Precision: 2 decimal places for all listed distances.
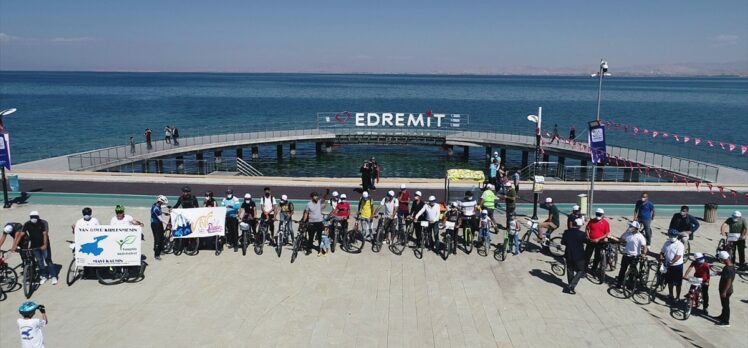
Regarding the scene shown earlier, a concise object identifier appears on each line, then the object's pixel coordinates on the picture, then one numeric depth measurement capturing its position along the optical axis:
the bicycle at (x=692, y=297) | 11.10
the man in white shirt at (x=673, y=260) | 11.33
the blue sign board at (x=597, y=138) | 16.61
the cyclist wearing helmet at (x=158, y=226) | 13.69
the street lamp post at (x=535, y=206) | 17.90
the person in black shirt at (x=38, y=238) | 11.93
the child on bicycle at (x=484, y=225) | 14.62
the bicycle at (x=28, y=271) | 11.94
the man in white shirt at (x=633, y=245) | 11.92
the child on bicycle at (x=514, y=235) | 14.69
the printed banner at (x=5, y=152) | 19.30
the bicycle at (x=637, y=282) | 12.11
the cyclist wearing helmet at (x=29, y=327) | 8.23
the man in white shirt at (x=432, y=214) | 14.45
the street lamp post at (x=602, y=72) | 16.86
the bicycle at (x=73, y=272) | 12.64
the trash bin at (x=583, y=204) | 18.20
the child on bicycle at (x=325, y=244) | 14.64
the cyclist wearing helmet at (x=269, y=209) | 14.71
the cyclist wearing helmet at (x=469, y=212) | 14.63
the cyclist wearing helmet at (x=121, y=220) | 12.82
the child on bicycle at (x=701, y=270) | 11.05
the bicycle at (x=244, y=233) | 14.59
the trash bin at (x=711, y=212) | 18.44
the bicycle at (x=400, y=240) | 14.98
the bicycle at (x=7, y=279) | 12.11
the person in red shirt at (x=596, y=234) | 12.59
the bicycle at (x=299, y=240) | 14.37
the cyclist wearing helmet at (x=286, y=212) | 14.54
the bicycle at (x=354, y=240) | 15.12
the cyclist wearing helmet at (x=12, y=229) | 11.55
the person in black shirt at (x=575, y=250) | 11.97
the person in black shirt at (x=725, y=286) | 10.55
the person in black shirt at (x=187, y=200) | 14.75
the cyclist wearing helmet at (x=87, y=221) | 12.39
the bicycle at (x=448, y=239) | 14.52
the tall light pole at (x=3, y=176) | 19.25
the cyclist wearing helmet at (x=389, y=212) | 14.68
